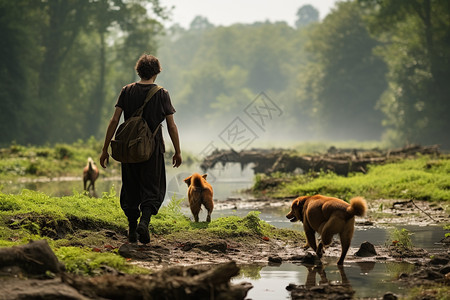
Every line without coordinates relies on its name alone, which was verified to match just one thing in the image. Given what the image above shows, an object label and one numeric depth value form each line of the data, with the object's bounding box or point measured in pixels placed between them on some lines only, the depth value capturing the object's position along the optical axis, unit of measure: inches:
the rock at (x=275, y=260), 665.6
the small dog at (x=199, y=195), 887.1
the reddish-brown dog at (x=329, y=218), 616.9
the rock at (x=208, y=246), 704.4
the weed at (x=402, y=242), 713.0
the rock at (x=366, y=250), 700.7
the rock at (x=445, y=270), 560.1
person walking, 658.8
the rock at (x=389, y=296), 479.8
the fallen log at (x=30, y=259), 458.0
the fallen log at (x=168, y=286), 418.0
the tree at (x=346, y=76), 6678.2
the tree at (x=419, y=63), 4286.4
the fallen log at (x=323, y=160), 1806.1
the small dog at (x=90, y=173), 1649.0
